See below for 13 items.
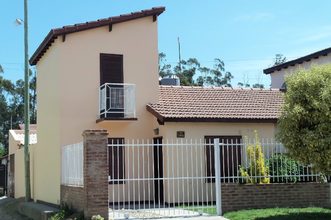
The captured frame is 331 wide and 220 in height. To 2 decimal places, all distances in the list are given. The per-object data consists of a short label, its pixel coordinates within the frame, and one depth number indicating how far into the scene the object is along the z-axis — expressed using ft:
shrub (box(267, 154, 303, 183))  49.04
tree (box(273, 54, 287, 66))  195.52
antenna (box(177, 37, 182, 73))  188.36
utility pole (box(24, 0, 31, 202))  62.13
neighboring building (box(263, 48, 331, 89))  72.18
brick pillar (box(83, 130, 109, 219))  41.16
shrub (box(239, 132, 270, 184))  48.08
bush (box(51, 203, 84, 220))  42.52
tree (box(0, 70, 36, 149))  202.18
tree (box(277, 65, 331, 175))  39.88
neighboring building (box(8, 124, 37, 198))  77.66
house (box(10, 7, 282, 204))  58.90
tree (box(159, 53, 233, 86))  185.40
